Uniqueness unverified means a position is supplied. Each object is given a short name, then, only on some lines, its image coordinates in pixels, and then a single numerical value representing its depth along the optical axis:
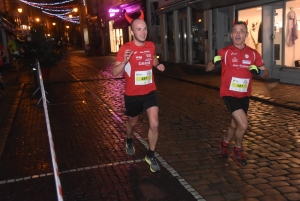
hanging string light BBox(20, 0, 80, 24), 60.56
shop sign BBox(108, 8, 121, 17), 34.62
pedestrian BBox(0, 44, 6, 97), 13.55
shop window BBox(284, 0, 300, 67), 11.99
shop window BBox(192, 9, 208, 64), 18.61
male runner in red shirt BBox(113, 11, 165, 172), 4.79
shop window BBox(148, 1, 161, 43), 26.08
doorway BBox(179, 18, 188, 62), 20.81
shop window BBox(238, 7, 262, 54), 13.60
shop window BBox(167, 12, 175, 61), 22.91
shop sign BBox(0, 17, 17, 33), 23.89
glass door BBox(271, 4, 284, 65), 12.61
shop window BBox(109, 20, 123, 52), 37.80
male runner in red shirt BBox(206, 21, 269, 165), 4.89
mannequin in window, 12.03
